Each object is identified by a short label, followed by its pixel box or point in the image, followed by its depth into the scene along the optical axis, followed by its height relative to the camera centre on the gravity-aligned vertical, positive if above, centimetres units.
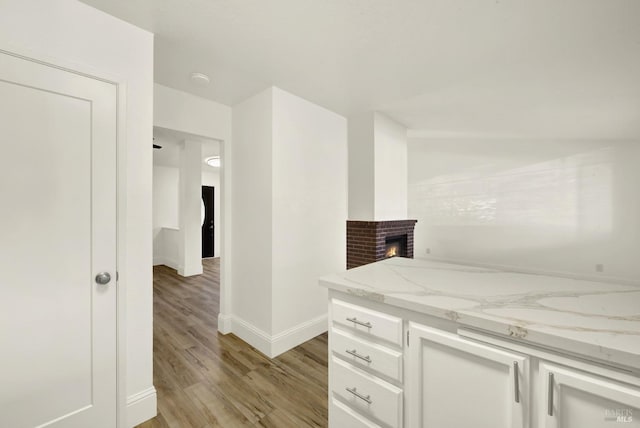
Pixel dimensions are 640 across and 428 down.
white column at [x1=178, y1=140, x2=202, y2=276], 514 +20
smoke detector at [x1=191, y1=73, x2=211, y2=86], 233 +122
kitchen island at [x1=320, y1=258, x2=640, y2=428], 77 -48
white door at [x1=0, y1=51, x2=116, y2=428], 129 -17
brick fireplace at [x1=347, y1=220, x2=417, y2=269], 326 -33
